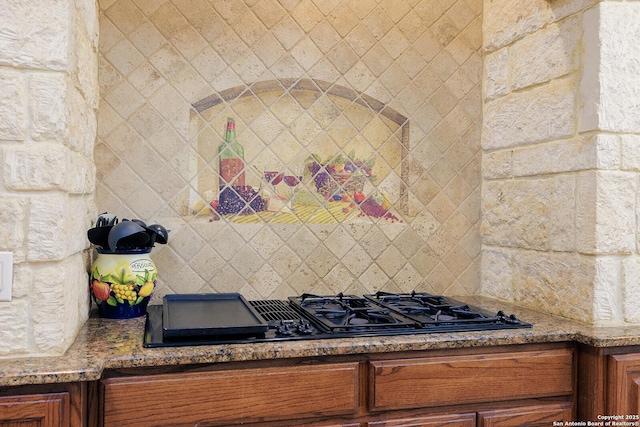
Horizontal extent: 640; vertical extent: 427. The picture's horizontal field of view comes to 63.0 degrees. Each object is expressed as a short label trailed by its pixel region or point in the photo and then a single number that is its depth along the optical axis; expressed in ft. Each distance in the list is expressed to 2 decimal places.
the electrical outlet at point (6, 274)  4.22
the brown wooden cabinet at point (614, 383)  5.35
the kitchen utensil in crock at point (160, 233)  5.90
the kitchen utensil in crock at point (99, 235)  5.59
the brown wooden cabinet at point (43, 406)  4.02
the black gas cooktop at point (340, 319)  4.88
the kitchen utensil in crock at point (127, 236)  5.41
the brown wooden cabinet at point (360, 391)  4.48
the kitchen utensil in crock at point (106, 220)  5.95
